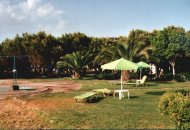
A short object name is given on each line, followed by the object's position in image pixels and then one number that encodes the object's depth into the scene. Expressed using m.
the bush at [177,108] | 7.49
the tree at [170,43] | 26.85
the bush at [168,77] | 25.78
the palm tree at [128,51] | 24.58
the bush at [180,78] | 24.75
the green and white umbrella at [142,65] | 19.36
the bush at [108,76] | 28.04
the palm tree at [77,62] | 28.66
